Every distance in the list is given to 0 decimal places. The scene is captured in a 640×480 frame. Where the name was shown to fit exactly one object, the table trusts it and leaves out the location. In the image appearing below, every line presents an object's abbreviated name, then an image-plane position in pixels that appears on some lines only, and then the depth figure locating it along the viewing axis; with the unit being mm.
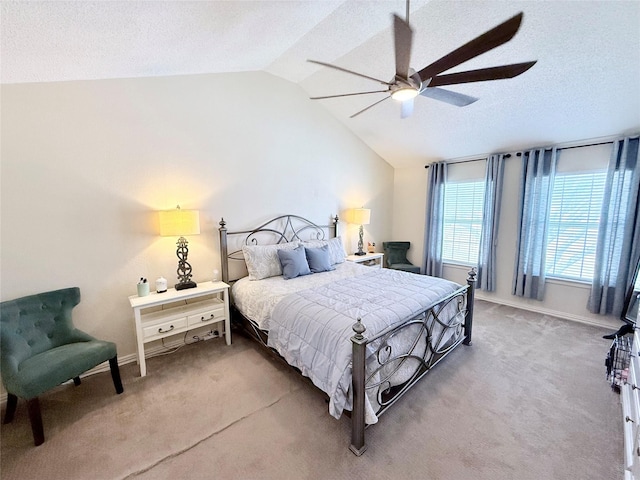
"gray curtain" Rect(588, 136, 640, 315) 3084
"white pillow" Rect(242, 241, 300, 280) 3096
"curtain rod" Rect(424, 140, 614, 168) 3334
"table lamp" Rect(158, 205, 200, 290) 2561
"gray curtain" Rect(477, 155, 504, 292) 4125
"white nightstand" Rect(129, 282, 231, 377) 2412
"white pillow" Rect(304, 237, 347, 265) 3676
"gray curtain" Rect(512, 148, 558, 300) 3705
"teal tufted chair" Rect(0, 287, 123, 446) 1692
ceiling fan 1354
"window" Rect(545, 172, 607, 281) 3447
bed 1697
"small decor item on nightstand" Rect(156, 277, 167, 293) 2645
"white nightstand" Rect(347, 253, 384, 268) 4465
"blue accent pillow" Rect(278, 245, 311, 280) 3104
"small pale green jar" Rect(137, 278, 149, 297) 2535
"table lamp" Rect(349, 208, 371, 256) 4516
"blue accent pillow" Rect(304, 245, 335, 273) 3361
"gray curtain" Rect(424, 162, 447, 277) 4812
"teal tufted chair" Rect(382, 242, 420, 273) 5262
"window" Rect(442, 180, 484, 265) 4523
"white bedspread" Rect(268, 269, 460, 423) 1711
